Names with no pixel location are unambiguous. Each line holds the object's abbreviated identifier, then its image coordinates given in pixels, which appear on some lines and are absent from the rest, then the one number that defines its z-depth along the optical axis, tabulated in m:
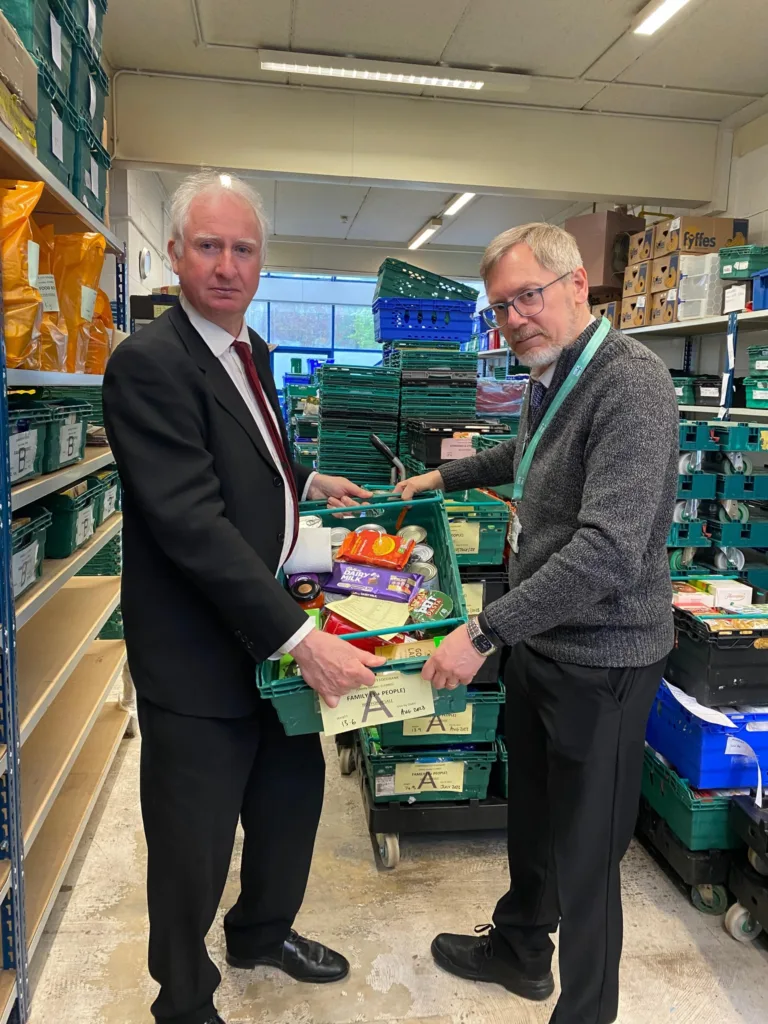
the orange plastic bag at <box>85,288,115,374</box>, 2.38
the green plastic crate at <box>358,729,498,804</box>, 2.43
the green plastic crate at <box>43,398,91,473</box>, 1.98
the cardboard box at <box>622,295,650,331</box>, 5.39
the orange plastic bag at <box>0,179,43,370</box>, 1.51
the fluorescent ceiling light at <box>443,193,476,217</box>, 8.01
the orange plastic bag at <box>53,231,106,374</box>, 2.06
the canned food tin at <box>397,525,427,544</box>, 1.83
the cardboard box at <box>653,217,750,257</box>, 4.93
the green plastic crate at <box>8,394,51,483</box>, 1.68
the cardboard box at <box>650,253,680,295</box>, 5.00
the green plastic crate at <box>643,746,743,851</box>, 2.18
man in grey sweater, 1.35
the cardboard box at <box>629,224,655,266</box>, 5.35
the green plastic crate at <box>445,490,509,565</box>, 2.46
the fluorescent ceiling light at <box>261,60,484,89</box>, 5.00
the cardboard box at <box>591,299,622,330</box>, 5.85
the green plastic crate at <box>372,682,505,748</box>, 2.42
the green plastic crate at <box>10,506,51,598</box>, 1.73
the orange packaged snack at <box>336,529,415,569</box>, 1.67
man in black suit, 1.33
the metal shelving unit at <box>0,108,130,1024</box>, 1.60
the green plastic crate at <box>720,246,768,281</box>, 4.32
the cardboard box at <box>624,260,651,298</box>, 5.40
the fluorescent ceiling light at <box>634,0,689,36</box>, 3.99
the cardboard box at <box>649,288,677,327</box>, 5.02
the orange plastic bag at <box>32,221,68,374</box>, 1.82
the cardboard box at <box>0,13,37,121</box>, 1.42
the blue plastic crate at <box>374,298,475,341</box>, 3.91
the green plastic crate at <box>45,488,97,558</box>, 2.24
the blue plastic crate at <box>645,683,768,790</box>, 2.20
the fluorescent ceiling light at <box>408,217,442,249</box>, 9.50
